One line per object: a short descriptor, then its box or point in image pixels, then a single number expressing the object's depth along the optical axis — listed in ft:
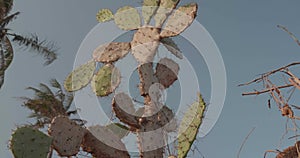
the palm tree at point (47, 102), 27.43
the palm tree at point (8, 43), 24.83
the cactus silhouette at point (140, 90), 8.11
